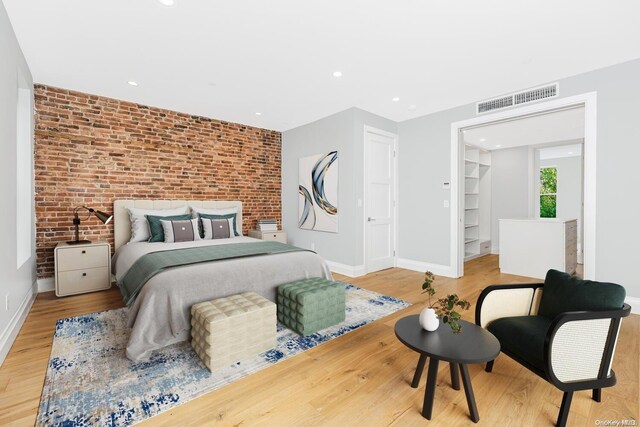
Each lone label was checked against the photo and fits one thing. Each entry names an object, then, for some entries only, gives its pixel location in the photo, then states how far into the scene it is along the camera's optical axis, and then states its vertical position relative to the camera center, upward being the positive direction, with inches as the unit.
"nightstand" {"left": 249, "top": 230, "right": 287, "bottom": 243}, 202.7 -19.3
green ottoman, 97.9 -34.0
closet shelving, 241.9 +3.4
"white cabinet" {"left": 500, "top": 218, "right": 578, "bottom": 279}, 167.8 -24.3
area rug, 62.6 -42.8
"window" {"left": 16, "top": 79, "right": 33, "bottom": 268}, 120.3 +16.4
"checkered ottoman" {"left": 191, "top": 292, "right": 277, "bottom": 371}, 78.0 -34.0
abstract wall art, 186.9 +9.8
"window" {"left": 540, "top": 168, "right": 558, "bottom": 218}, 345.7 +16.2
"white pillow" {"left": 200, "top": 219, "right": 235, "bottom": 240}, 162.1 -11.2
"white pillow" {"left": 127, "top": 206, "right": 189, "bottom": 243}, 153.8 -7.3
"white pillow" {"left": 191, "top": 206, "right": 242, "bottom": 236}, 170.5 -1.9
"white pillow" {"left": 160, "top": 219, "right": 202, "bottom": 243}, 149.7 -11.7
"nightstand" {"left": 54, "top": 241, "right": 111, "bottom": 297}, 134.2 -27.7
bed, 85.7 -26.0
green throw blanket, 98.0 -18.4
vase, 68.1 -26.7
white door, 181.9 +4.8
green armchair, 57.7 -27.5
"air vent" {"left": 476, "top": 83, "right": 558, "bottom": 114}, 136.6 +53.3
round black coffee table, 57.4 -29.0
